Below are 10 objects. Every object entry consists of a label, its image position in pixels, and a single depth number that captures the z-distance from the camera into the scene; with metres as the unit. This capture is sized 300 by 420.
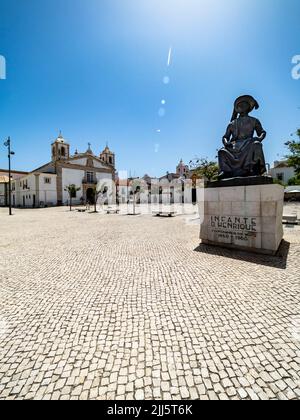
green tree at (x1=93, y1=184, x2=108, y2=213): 41.89
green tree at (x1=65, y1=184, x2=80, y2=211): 28.24
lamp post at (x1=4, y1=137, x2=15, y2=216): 19.87
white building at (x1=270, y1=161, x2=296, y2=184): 48.84
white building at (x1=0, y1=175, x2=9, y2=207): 43.47
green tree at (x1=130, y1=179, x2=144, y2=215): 51.38
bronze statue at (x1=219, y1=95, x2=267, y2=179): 6.45
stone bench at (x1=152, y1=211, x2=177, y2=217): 17.21
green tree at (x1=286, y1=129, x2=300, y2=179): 17.44
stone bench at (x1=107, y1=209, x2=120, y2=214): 22.17
